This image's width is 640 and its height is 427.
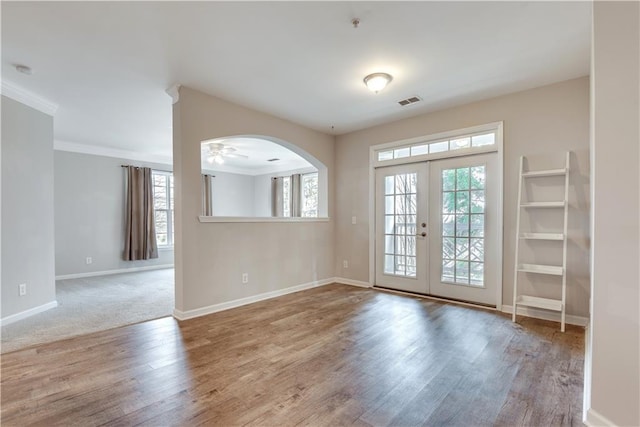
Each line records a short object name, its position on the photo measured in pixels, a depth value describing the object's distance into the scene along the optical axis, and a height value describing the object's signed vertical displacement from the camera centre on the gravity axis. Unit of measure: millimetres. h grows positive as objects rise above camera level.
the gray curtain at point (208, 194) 7910 +380
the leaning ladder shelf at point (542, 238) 3121 -457
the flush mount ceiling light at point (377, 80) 3102 +1346
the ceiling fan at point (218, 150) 5559 +1138
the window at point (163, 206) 7172 +54
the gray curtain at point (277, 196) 8586 +356
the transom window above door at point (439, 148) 3883 +877
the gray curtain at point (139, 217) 6562 -201
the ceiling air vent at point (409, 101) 3813 +1409
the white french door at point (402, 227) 4438 -296
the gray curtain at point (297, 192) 8023 +425
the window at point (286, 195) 8469 +380
